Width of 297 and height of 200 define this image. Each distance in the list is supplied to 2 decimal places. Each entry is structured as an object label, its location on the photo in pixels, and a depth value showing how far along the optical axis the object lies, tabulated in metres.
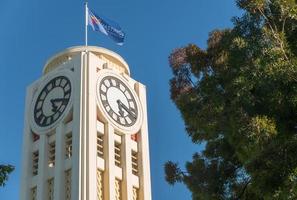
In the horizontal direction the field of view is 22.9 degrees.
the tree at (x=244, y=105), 14.88
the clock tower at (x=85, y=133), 41.78
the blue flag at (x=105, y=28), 47.41
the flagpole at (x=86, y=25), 48.78
